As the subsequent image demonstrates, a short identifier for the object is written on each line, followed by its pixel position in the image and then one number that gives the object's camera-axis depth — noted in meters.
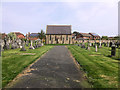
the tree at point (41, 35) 80.69
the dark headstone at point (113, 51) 11.56
